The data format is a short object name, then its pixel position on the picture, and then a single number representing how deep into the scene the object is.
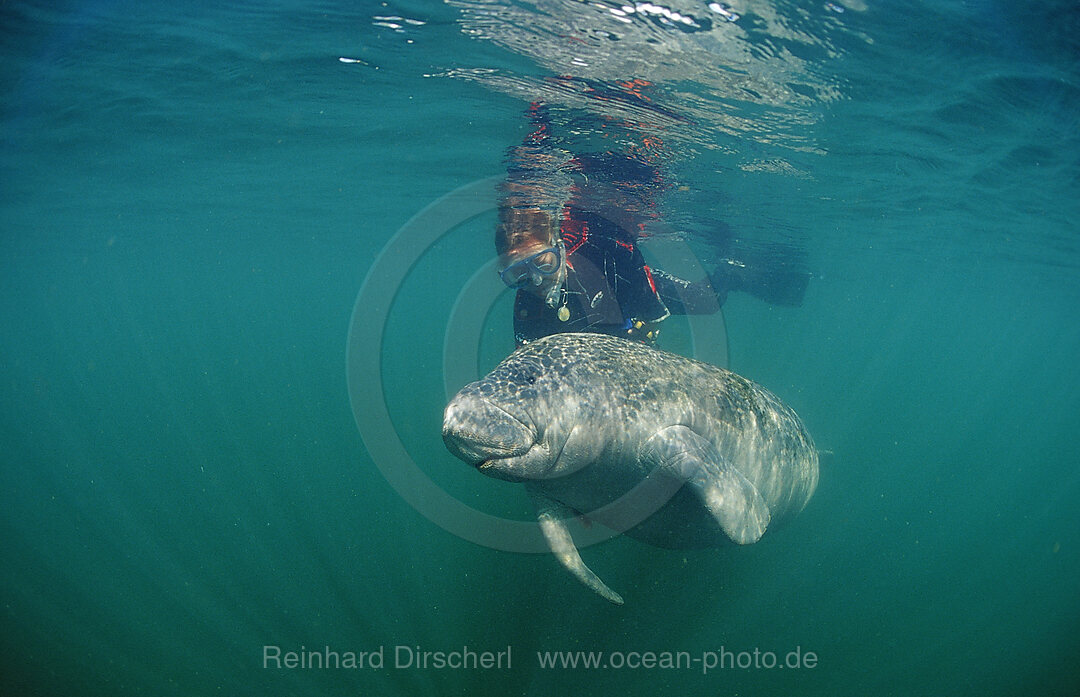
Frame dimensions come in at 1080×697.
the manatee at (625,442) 4.36
